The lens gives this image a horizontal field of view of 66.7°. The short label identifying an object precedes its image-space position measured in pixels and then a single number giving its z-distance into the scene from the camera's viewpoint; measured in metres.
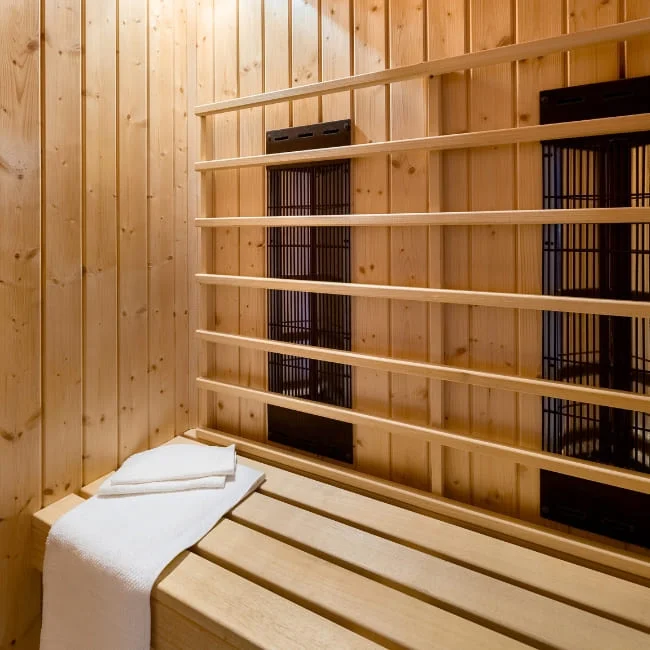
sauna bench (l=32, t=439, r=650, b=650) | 0.96
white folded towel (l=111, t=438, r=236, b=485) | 1.47
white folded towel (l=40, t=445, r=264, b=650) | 1.15
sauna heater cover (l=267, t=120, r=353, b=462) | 1.57
